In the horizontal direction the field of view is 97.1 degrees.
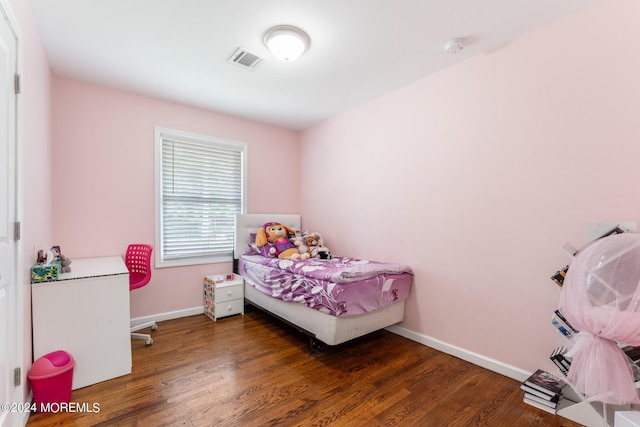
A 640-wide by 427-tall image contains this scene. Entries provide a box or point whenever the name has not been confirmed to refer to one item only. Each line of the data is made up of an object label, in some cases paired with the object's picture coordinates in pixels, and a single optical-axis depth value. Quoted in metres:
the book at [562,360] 1.62
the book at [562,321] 1.64
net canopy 1.20
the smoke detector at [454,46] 2.11
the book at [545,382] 1.77
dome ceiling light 2.00
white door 1.32
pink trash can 1.67
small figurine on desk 2.10
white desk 1.86
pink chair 2.65
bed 2.28
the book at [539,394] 1.72
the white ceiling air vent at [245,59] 2.29
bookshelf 1.58
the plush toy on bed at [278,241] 3.32
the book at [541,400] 1.72
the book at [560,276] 1.78
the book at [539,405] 1.73
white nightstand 3.22
